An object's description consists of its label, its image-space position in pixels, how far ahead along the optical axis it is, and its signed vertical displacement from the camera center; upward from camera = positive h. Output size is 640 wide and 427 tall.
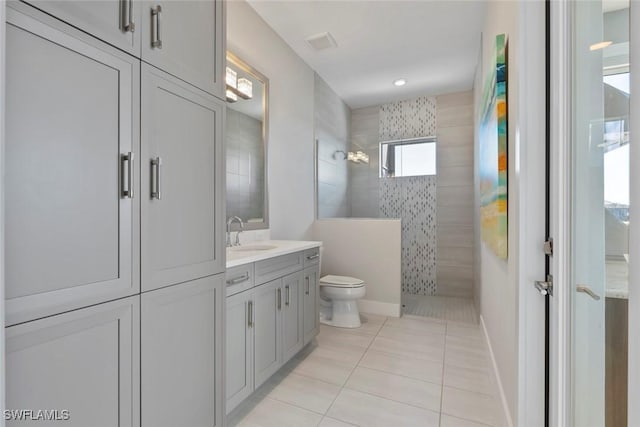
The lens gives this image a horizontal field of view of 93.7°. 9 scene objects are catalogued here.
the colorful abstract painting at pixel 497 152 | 1.58 +0.36
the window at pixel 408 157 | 4.36 +0.83
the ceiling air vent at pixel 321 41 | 2.86 +1.67
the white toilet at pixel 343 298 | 2.99 -0.87
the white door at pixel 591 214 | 0.73 +0.00
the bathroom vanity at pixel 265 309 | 1.58 -0.62
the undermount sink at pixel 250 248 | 2.18 -0.27
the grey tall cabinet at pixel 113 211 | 0.76 +0.00
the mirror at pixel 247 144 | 2.31 +0.56
